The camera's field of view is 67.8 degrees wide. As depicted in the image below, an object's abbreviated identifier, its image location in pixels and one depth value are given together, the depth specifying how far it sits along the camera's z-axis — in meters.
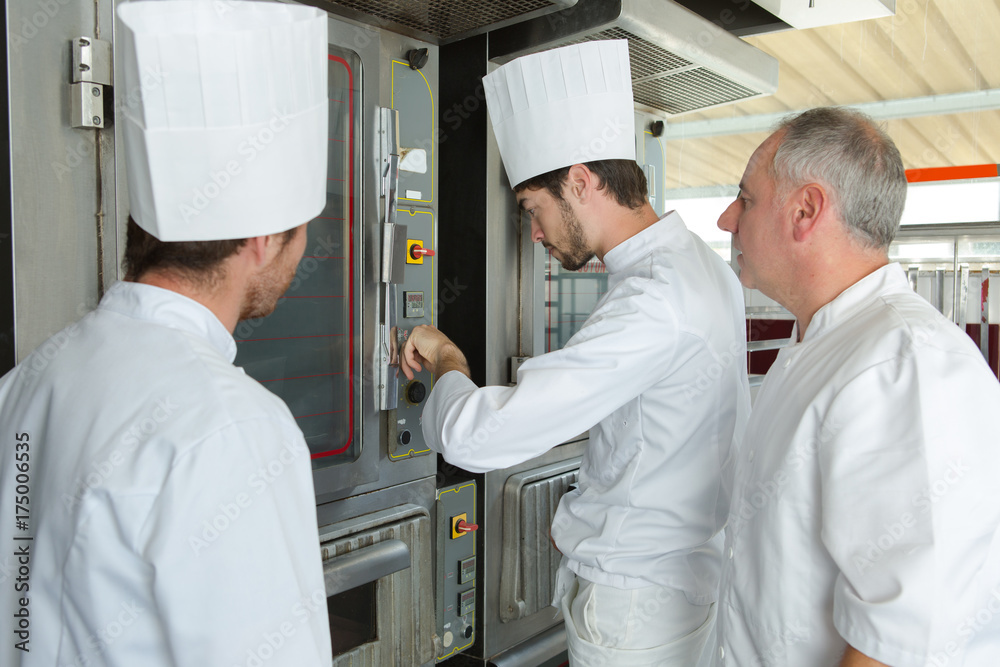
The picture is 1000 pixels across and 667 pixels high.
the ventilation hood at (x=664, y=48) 2.07
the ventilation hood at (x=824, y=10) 2.58
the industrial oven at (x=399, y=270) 1.28
